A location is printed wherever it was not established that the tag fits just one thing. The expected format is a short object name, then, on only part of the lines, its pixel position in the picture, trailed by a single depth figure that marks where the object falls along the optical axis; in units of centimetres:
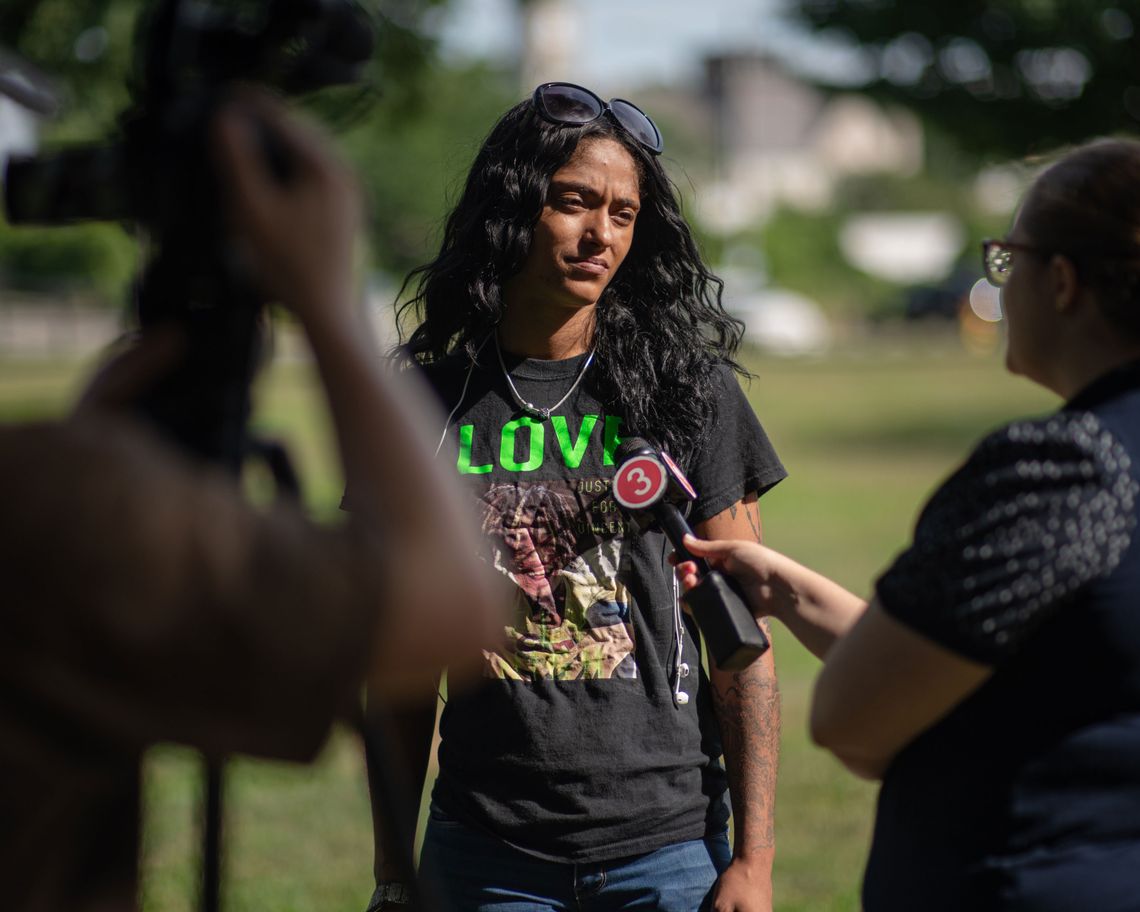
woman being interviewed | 250
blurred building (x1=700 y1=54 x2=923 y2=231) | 8731
